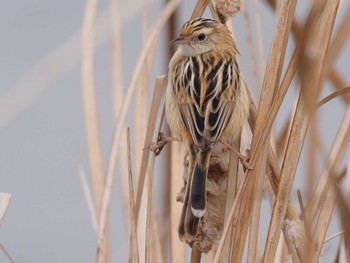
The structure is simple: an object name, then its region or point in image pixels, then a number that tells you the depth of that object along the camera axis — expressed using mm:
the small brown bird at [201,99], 5898
